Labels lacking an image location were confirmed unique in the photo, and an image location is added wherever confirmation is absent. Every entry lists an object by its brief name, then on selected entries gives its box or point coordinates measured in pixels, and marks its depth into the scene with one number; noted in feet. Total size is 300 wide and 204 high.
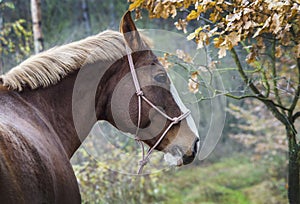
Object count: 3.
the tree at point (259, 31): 21.27
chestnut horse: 19.27
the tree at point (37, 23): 44.38
